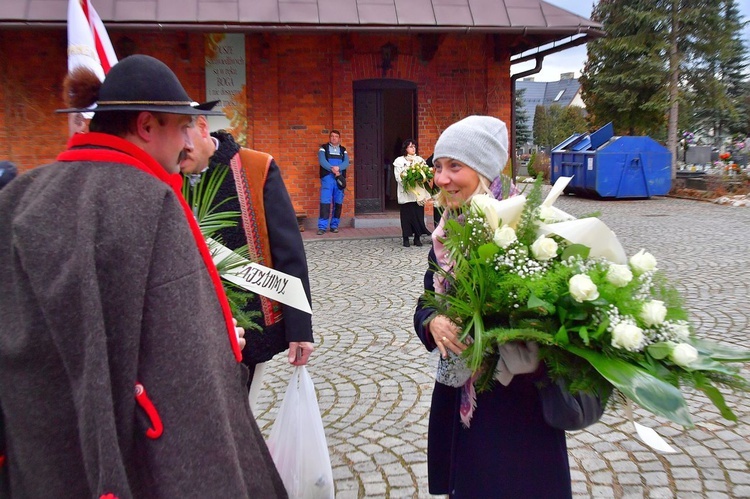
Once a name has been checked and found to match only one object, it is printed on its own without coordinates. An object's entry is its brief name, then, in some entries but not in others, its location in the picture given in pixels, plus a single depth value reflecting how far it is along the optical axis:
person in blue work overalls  13.03
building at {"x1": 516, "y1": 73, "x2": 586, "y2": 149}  65.81
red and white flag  2.35
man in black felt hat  1.45
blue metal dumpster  18.64
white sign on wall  13.20
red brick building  11.84
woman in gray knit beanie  2.16
